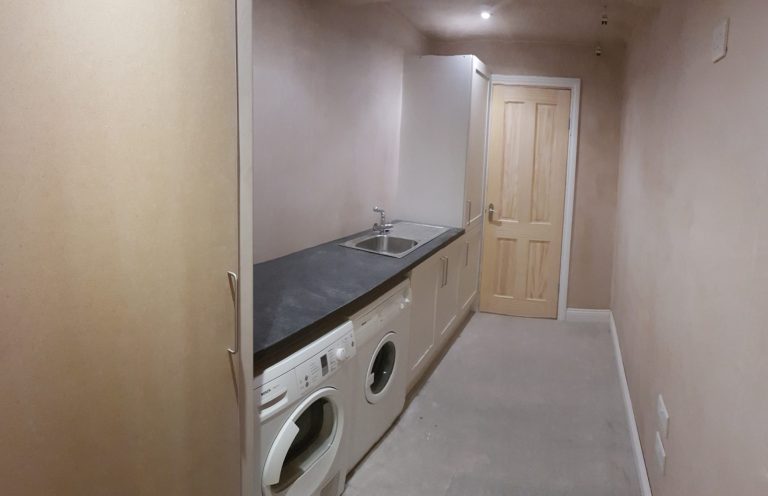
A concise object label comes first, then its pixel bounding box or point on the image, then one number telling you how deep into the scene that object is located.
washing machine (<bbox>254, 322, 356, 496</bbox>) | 1.63
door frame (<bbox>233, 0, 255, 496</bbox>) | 1.31
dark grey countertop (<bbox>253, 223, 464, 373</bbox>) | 1.72
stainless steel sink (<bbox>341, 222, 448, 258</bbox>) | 3.41
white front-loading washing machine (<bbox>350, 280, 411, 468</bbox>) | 2.26
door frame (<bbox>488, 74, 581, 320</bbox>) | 4.59
